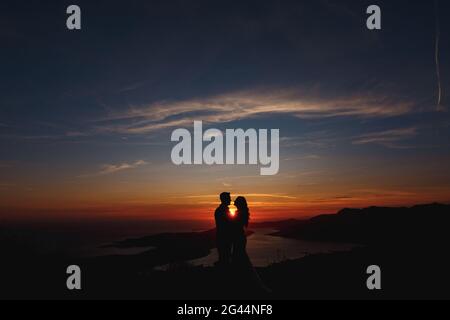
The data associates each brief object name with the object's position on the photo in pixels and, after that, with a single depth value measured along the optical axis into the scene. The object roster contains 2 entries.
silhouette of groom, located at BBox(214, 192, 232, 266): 12.51
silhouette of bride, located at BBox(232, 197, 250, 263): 12.77
